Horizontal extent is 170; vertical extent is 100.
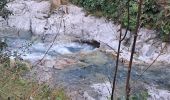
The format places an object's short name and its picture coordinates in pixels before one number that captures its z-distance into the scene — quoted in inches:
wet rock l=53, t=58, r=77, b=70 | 250.8
